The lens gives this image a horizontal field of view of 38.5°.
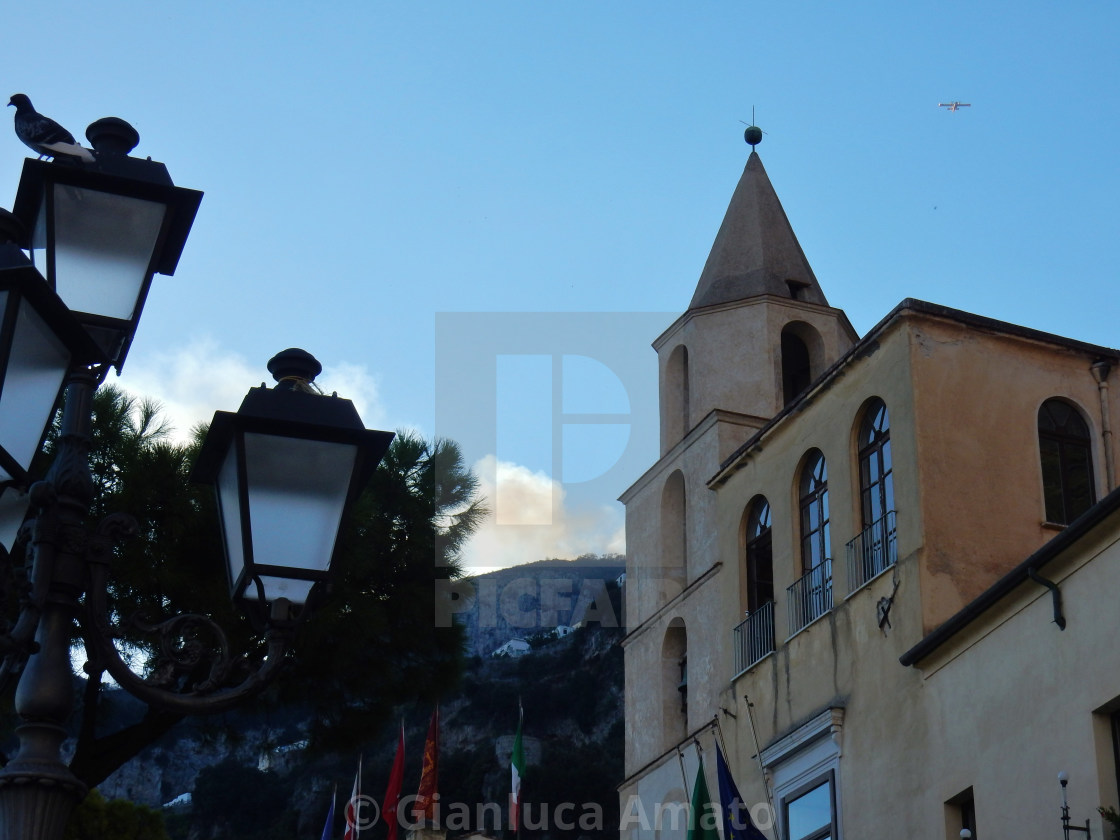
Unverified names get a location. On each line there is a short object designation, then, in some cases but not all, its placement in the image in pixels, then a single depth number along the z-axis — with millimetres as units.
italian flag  25828
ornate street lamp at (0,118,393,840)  4652
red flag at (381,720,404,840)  26938
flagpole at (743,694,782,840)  17189
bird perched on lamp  5680
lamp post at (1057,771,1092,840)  12057
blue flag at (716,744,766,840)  15102
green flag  16156
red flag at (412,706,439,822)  28703
